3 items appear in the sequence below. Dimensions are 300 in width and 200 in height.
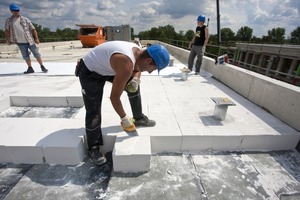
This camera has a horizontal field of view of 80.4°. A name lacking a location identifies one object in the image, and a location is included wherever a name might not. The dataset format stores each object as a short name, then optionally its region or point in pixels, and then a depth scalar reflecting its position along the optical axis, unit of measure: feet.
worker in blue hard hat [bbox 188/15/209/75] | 16.39
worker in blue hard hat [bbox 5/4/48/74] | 14.25
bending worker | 5.11
